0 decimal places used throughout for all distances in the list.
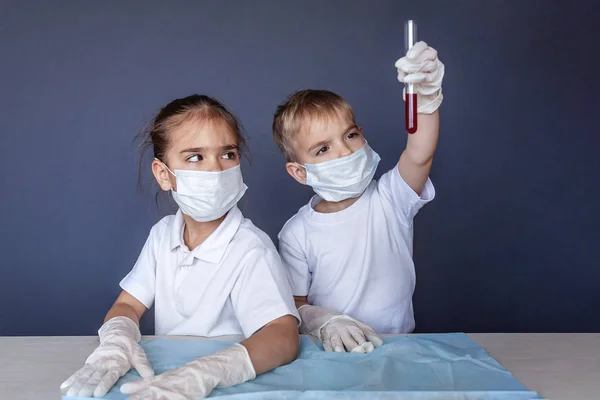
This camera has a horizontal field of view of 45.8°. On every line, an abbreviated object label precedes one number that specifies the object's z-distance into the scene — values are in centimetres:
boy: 192
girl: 150
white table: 132
